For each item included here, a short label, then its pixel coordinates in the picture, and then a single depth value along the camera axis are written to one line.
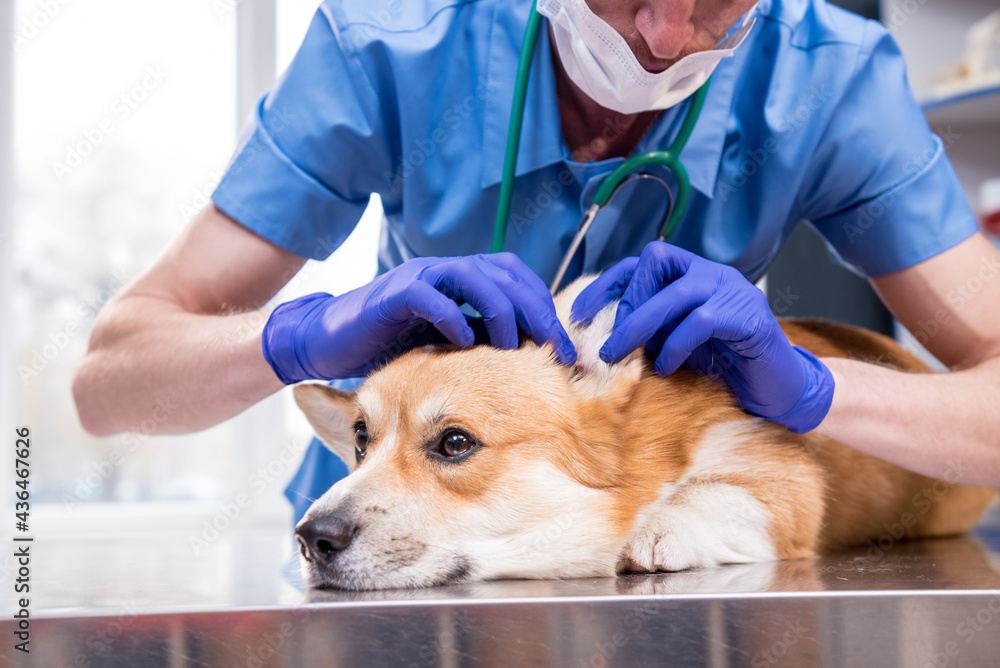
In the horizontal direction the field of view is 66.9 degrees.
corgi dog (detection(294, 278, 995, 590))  0.94
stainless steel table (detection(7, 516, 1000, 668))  0.72
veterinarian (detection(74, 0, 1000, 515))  1.20
